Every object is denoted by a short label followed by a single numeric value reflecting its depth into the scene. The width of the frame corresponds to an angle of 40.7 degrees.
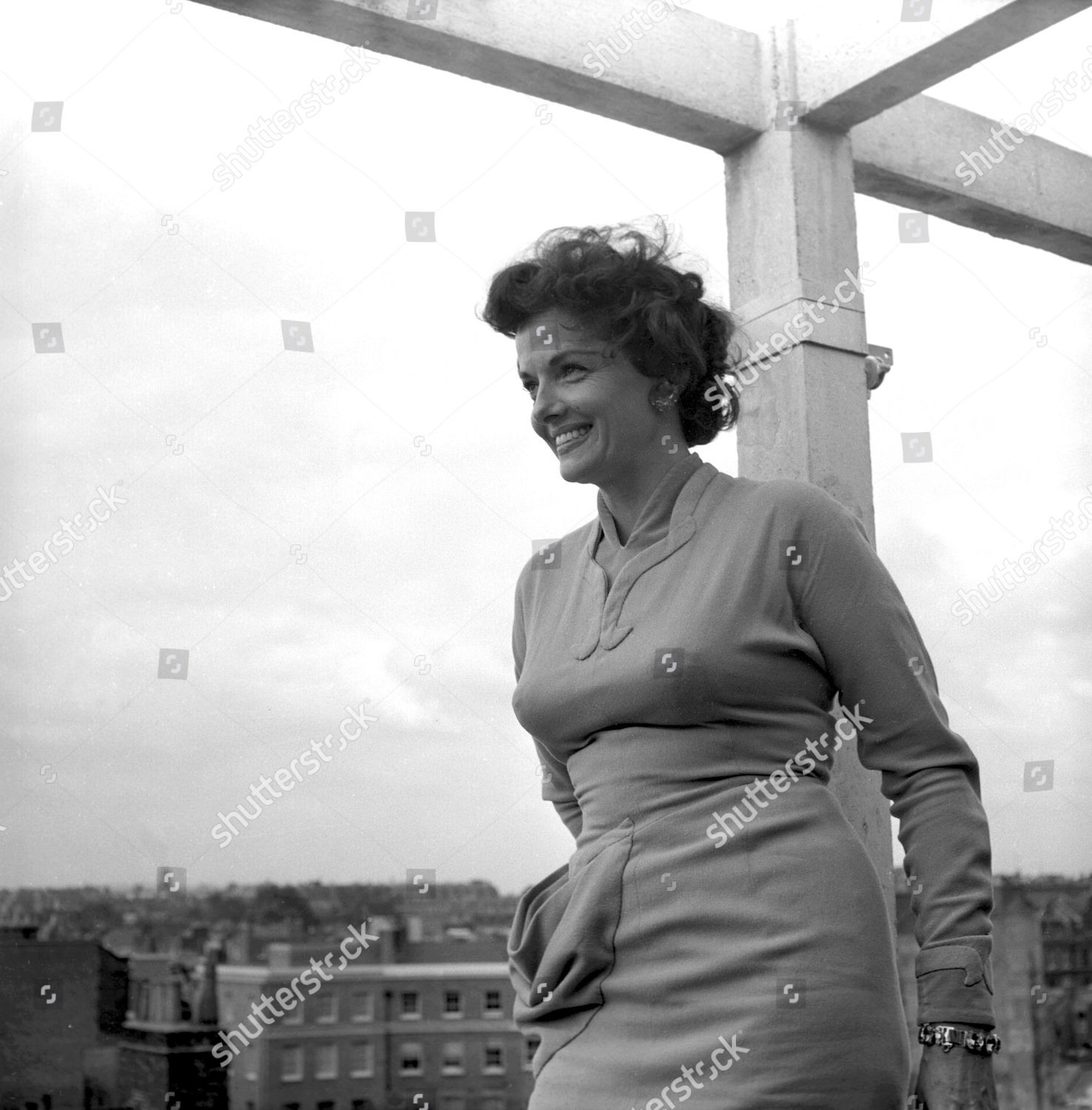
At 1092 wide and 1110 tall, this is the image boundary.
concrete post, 2.60
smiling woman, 1.45
